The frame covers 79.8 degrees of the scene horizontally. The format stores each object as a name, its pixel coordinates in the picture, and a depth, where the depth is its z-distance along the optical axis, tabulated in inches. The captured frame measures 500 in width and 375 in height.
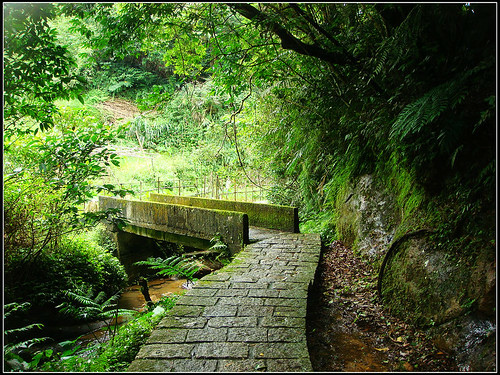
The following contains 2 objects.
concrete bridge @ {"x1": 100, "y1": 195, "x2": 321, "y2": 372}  83.4
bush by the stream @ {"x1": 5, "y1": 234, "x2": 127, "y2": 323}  198.5
